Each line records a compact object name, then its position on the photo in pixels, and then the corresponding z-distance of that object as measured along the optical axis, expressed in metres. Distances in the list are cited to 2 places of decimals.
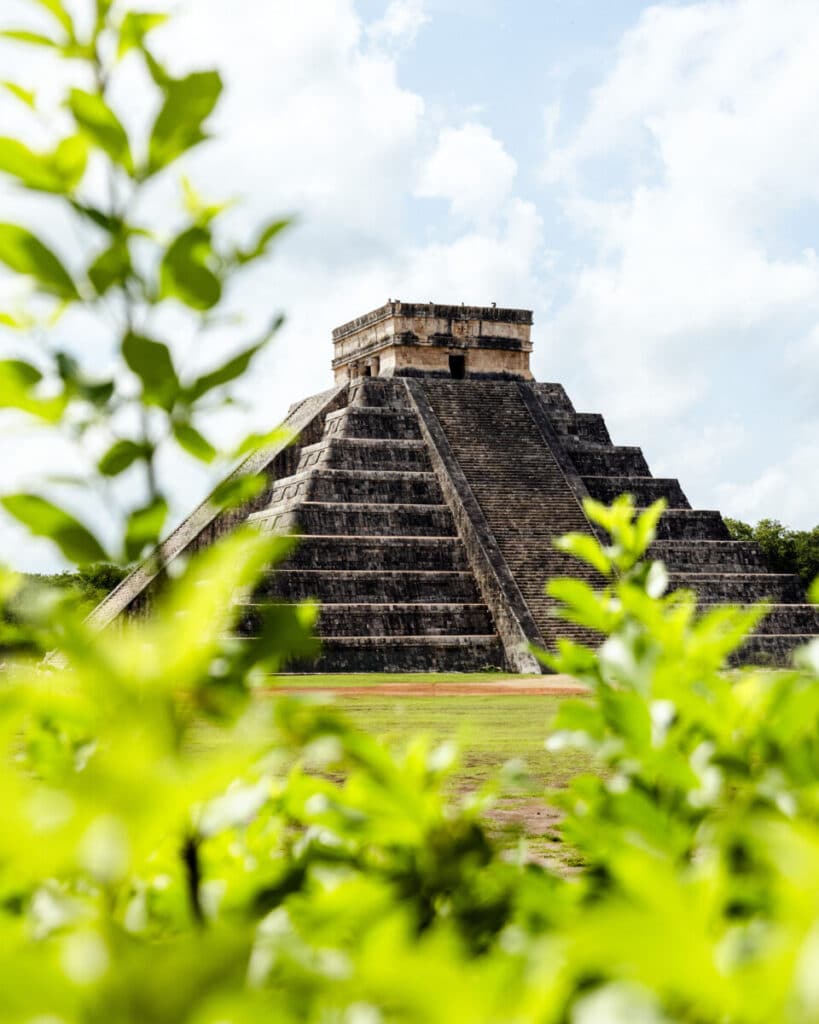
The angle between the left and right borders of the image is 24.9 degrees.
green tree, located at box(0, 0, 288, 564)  7.75
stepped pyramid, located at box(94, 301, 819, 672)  140.17
